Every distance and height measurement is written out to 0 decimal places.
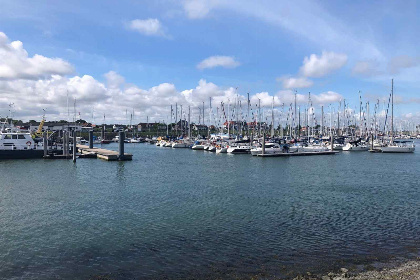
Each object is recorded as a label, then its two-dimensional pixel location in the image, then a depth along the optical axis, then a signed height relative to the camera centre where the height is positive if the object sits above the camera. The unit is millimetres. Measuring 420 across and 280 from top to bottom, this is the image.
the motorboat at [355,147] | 111875 -3159
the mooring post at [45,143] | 73581 -1146
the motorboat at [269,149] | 87419 -2939
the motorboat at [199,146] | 117294 -2875
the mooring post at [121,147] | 72338 -1990
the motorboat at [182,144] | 135750 -2590
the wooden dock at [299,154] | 86344 -4259
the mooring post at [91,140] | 99750 -747
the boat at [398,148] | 103125 -3300
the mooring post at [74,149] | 67756 -2310
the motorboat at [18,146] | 71438 -1741
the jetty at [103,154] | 72250 -3554
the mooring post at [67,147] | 73781 -2094
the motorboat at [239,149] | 97062 -3232
